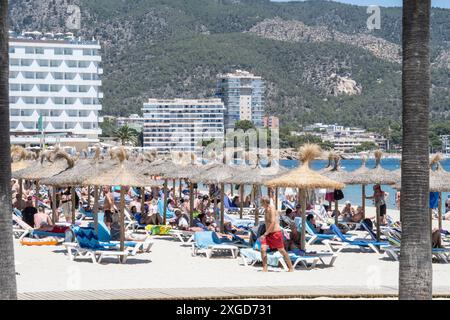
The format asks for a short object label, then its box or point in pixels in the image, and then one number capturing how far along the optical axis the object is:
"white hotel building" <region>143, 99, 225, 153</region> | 198.12
